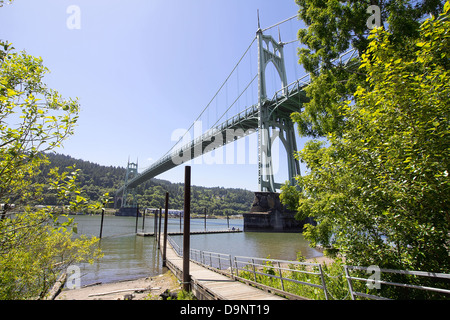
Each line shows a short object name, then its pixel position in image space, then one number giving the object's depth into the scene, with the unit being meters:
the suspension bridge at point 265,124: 36.50
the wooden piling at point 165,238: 16.48
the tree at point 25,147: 2.82
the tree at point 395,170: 2.98
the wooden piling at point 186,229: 8.19
